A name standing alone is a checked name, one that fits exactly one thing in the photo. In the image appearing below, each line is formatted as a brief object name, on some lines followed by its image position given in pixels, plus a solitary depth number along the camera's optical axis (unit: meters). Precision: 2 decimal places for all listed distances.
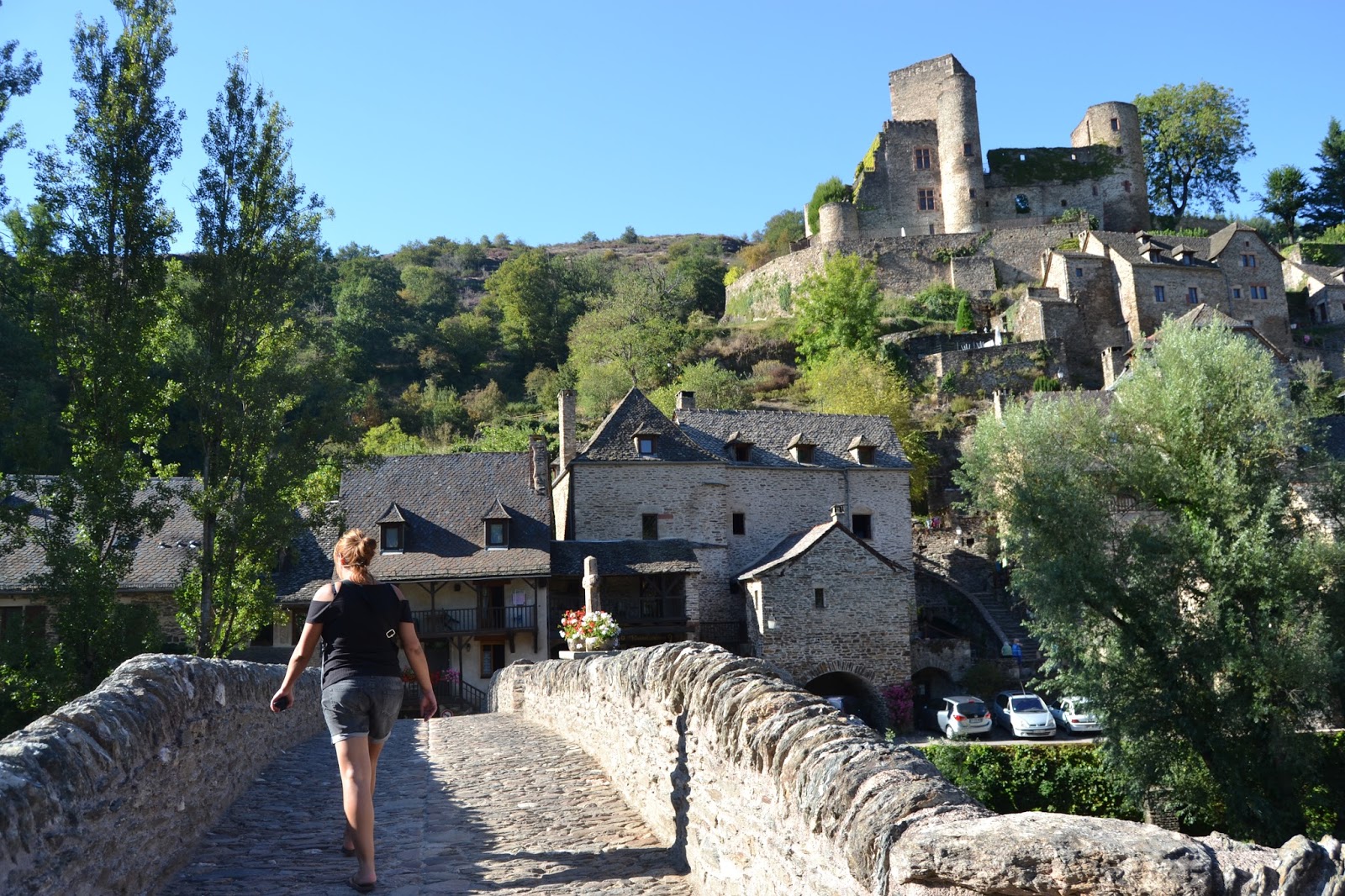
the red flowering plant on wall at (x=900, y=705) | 32.16
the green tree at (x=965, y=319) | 61.25
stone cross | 18.86
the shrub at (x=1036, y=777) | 23.12
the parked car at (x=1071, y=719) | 23.24
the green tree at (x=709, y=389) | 54.94
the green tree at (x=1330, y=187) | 81.69
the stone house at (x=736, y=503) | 32.78
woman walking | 5.97
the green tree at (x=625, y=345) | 60.00
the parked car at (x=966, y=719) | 28.62
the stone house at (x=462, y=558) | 30.69
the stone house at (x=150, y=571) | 28.11
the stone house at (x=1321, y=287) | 62.59
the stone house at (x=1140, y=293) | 58.72
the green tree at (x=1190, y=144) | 79.25
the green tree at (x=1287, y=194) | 82.69
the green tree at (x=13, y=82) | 16.11
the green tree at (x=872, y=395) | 46.31
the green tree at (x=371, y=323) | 73.00
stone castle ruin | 70.88
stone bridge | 3.32
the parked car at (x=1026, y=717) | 27.92
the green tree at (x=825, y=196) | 73.94
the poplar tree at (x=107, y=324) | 16.89
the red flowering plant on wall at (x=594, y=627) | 16.77
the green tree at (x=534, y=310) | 77.62
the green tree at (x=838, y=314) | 58.47
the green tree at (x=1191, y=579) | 19.22
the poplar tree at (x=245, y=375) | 19.09
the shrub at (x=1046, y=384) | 53.66
